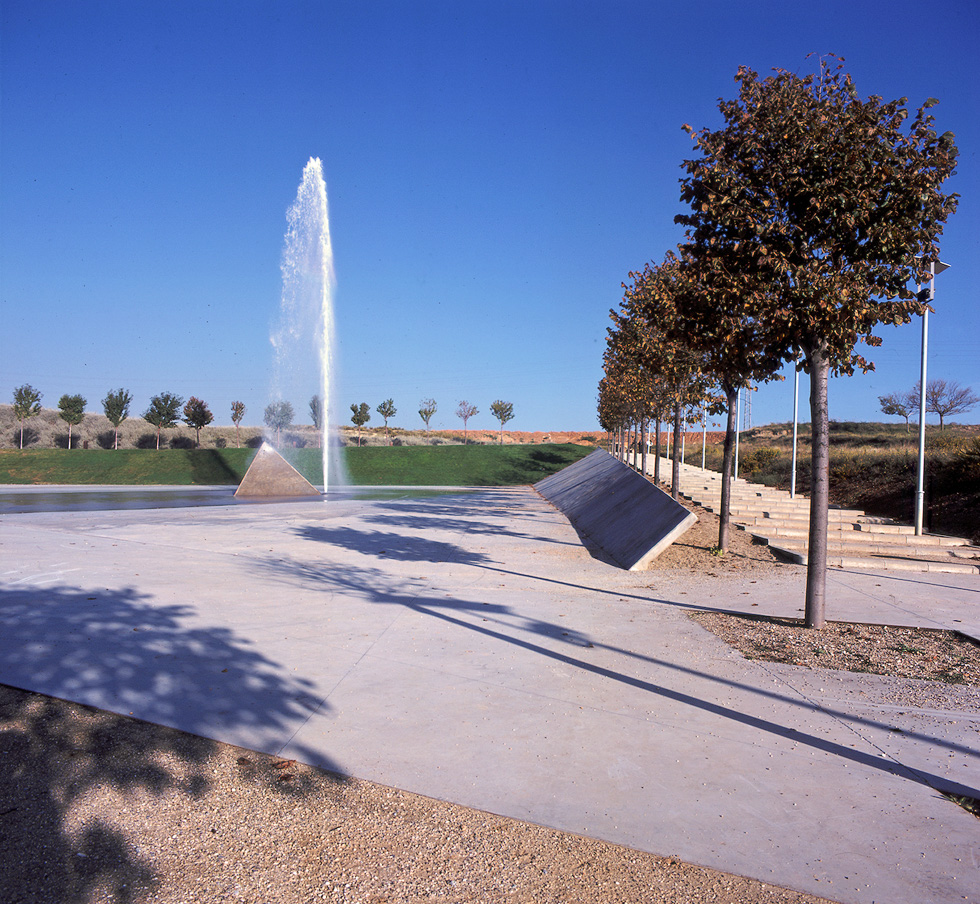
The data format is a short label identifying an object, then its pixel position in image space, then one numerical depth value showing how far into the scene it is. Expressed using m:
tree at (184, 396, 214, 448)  50.31
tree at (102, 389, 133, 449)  50.06
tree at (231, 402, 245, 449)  61.90
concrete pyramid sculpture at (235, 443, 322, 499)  25.17
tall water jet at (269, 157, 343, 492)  24.16
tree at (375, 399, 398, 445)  62.47
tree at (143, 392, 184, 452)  49.16
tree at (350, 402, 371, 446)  59.19
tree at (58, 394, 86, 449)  48.72
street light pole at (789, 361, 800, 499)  20.73
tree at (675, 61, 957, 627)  6.02
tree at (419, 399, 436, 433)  65.38
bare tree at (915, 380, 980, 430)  33.34
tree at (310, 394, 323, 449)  44.38
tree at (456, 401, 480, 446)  67.38
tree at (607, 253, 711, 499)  13.05
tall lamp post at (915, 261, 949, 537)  12.76
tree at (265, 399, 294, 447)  33.44
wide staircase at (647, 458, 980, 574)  9.74
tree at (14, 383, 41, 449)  49.09
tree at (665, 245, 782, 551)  6.39
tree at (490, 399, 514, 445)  68.00
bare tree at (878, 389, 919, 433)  38.34
